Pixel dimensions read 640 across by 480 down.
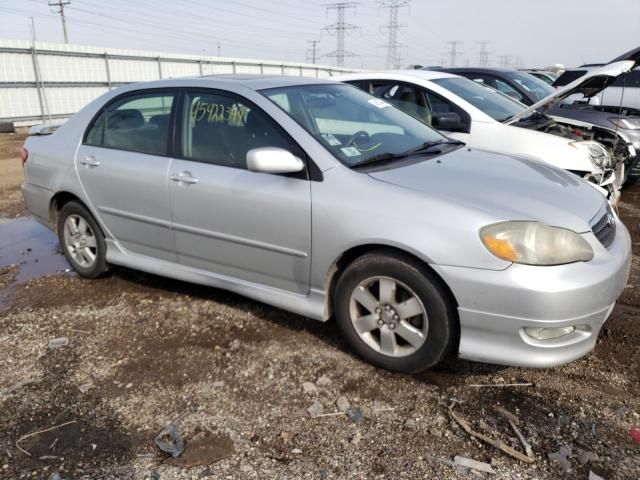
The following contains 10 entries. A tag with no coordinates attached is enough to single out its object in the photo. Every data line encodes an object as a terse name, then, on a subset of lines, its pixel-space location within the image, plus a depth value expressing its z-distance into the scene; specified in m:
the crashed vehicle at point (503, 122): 5.23
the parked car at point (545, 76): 14.60
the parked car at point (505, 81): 8.16
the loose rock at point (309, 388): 2.93
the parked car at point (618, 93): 10.37
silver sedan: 2.65
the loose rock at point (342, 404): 2.78
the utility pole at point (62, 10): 48.50
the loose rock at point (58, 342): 3.53
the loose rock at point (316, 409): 2.74
